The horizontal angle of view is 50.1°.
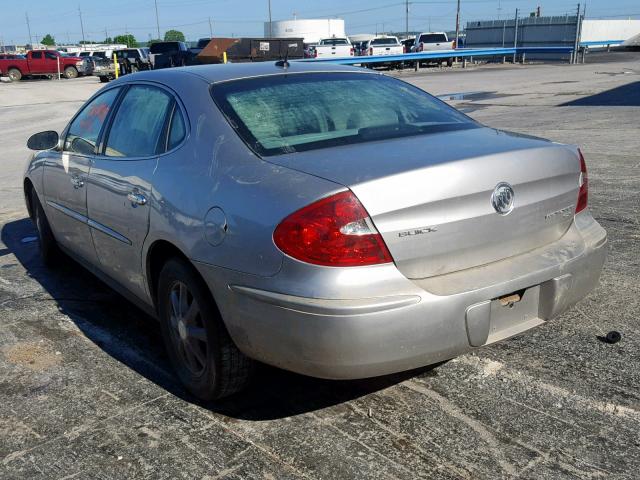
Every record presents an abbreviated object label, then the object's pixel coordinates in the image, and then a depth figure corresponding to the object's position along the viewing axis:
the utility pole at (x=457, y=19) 57.19
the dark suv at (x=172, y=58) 29.61
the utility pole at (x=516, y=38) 41.67
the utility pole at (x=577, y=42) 37.22
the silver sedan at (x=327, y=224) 2.62
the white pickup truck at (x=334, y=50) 37.84
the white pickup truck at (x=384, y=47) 41.16
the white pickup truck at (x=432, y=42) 42.68
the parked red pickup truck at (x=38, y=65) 41.06
